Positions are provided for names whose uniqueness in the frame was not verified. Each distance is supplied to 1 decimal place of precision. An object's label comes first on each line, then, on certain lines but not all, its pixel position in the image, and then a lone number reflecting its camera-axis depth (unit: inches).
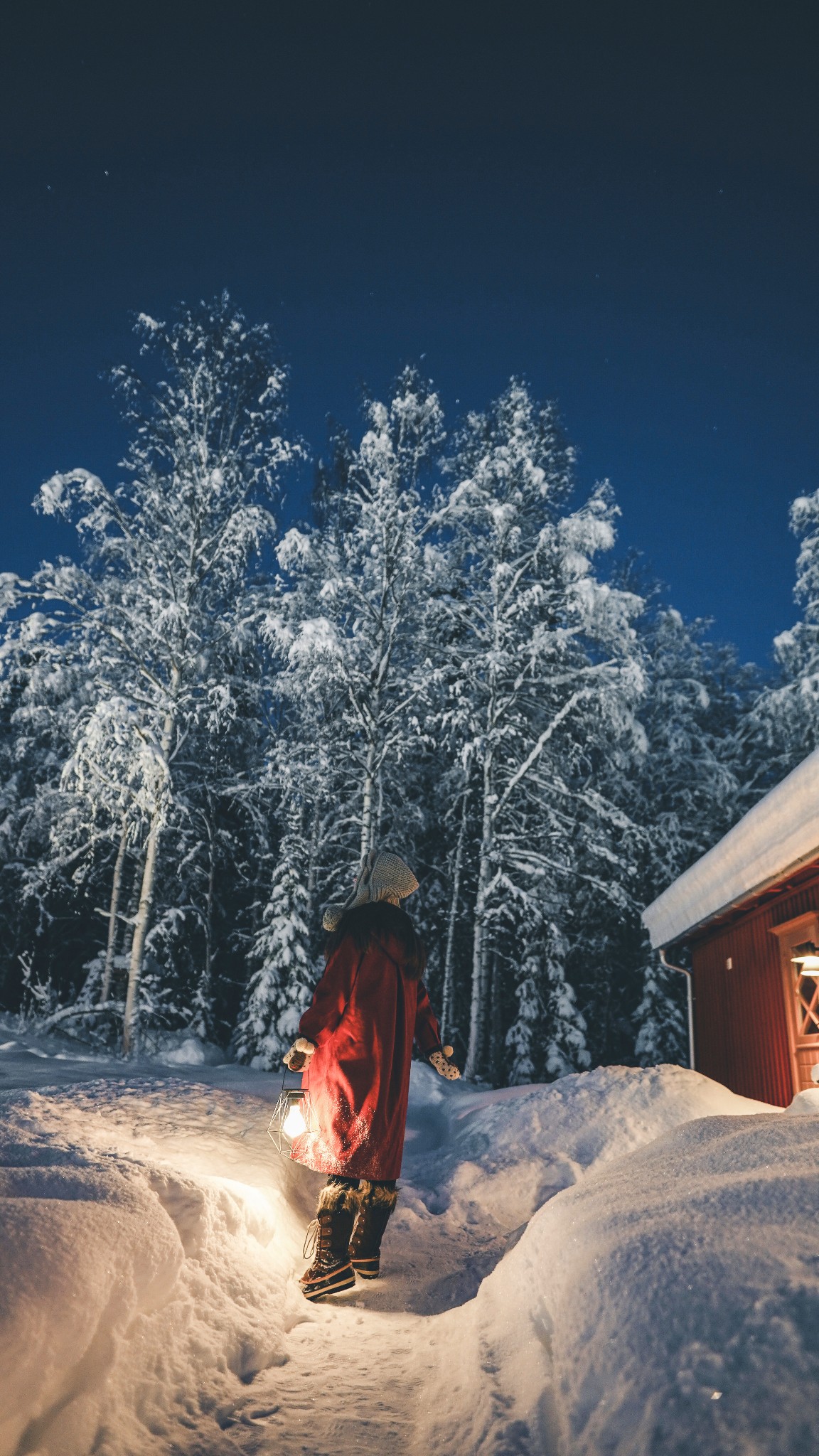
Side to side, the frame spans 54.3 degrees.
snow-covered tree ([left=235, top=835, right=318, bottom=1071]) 581.3
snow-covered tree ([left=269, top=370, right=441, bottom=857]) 480.1
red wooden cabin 244.5
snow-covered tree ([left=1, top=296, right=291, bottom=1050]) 482.3
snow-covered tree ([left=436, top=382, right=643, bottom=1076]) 516.4
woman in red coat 144.9
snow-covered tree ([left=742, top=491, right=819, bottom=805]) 573.3
